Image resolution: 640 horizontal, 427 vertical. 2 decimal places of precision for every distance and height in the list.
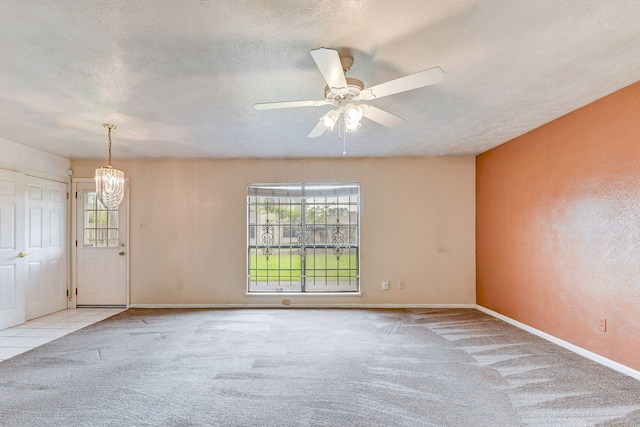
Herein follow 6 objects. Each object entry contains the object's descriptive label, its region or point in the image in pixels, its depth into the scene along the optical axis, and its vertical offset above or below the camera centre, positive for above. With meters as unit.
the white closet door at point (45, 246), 4.45 -0.38
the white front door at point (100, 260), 5.12 -0.64
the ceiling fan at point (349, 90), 1.71 +0.81
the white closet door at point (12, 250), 4.05 -0.39
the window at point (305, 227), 5.33 -0.12
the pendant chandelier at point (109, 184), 3.64 +0.42
